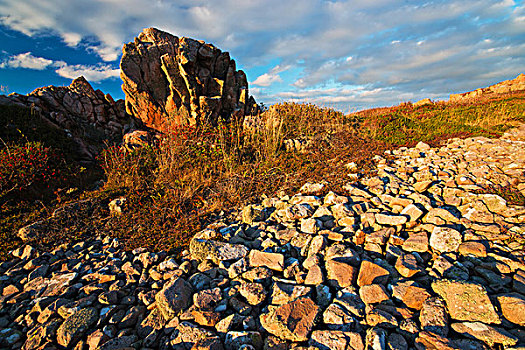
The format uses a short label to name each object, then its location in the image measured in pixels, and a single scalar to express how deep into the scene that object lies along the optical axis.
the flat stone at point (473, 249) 2.87
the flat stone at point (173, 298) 2.61
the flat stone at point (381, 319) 2.16
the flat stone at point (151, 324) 2.48
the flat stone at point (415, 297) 2.34
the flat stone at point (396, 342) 1.95
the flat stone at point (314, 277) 2.75
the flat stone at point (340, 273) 2.71
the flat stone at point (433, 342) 1.90
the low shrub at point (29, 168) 5.62
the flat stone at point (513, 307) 2.04
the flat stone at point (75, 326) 2.43
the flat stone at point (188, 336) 2.25
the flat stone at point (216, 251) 3.36
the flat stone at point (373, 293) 2.44
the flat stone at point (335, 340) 2.02
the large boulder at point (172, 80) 9.30
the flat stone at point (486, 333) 1.89
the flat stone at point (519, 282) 2.36
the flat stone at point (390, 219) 3.60
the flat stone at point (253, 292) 2.62
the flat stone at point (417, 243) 3.12
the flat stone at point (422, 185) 4.50
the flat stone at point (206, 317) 2.40
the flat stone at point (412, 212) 3.64
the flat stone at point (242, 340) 2.15
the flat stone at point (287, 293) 2.56
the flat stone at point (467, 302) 2.11
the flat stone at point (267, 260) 3.08
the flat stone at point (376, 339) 1.96
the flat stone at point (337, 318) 2.22
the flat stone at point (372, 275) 2.69
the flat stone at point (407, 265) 2.75
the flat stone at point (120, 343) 2.30
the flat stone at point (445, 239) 3.06
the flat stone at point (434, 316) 2.07
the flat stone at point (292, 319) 2.18
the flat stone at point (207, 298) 2.61
